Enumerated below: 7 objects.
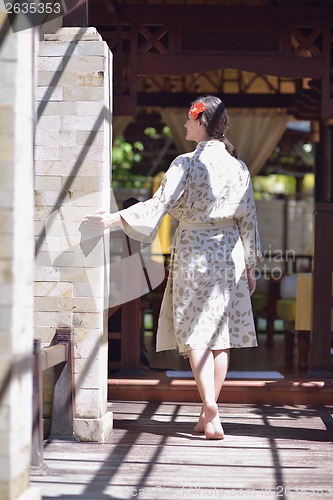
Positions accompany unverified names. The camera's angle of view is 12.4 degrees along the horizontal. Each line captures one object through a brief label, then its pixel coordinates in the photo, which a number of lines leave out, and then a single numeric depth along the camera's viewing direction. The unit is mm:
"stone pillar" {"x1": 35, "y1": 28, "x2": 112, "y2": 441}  6895
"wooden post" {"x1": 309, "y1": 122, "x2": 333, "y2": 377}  9238
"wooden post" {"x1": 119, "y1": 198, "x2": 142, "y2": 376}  9211
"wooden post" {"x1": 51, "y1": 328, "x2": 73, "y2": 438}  6855
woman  7041
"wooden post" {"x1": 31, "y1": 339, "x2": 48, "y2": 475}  5770
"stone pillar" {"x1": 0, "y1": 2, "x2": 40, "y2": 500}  4429
